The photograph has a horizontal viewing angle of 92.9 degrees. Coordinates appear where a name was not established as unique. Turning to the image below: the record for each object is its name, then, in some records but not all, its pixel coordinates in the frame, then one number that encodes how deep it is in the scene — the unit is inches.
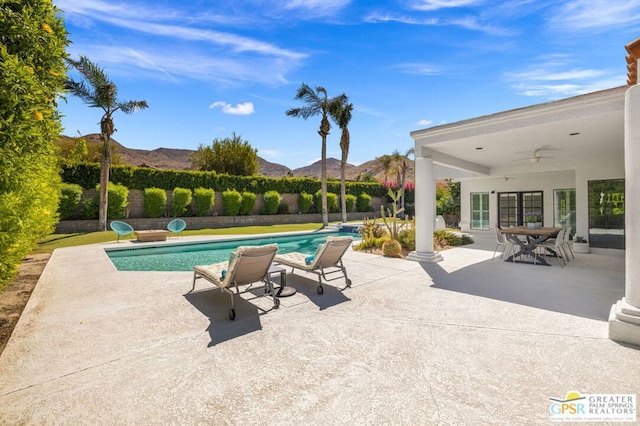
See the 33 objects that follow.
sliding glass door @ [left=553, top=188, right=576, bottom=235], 586.9
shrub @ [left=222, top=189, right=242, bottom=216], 913.5
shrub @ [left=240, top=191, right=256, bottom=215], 946.1
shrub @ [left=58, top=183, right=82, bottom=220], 681.6
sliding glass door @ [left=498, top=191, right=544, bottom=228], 639.8
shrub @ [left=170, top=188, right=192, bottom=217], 834.8
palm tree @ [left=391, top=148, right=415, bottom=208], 1457.2
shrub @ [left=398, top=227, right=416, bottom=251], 436.5
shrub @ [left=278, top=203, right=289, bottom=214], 1036.5
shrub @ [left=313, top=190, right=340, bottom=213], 1111.0
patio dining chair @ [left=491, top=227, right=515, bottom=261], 384.9
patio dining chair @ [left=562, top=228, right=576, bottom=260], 371.0
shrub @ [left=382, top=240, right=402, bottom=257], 399.5
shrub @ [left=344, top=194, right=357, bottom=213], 1166.8
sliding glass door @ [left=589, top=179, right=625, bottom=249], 442.3
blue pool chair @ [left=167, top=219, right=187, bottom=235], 622.4
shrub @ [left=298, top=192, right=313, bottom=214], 1079.0
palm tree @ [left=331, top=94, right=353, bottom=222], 914.1
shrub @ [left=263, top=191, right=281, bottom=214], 990.4
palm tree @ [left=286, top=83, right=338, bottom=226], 888.9
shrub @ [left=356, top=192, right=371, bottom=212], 1223.5
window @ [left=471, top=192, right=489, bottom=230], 710.9
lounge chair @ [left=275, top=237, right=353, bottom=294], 241.6
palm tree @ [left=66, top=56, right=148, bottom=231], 664.4
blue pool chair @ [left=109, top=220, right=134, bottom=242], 548.7
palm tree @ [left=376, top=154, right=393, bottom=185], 1481.3
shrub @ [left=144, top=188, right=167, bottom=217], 805.9
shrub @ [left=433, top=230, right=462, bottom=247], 499.4
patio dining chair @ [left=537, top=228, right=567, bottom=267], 344.8
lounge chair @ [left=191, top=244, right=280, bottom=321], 190.9
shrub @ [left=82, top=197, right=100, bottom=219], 721.0
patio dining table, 363.3
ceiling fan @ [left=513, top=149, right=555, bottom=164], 419.8
